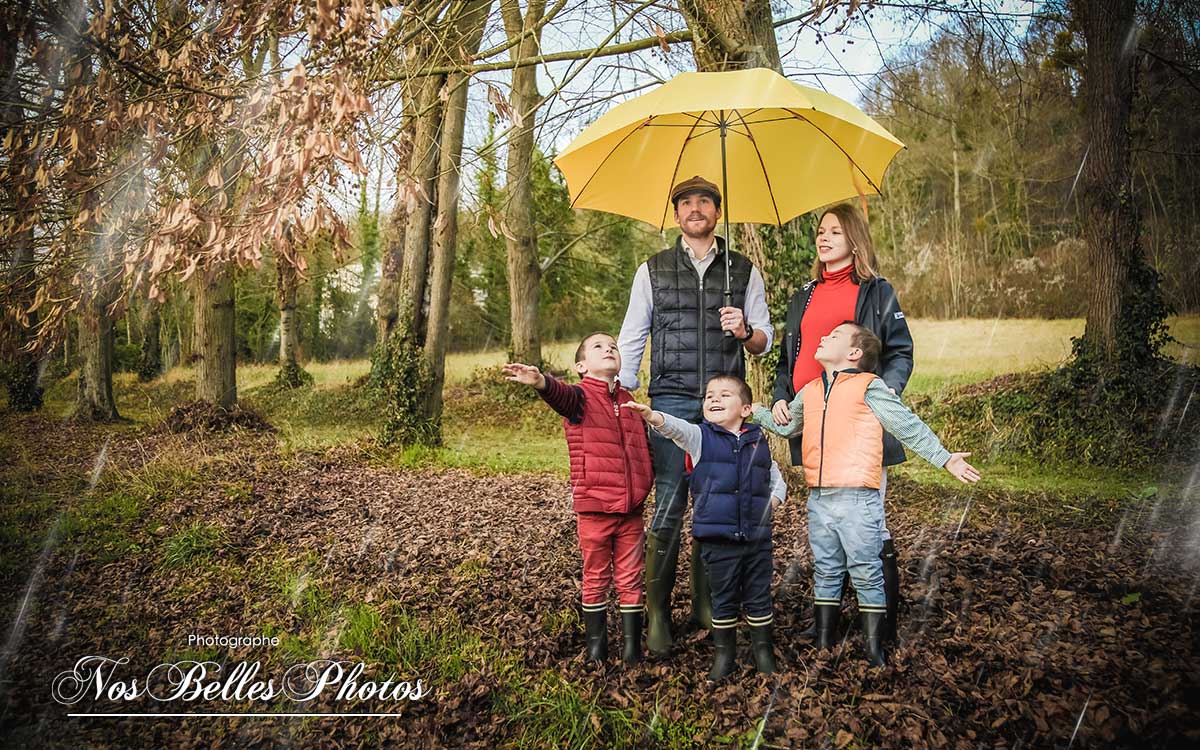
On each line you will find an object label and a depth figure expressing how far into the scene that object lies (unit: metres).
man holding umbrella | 3.25
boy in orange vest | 2.94
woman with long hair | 3.15
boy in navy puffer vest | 2.95
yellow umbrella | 3.44
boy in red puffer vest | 3.12
